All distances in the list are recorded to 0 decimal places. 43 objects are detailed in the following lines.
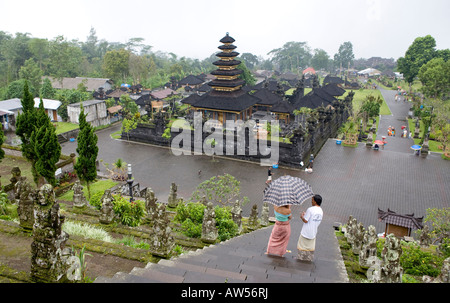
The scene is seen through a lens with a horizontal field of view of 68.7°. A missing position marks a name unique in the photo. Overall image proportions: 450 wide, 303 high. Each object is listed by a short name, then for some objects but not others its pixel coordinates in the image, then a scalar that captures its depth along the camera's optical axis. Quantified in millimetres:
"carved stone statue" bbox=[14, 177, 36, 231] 8039
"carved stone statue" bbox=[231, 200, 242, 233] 12345
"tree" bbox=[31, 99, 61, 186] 15242
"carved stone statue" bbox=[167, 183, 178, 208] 15977
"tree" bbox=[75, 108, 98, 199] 16219
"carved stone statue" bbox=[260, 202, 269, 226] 14716
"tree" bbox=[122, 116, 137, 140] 29078
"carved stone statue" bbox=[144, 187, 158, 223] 13320
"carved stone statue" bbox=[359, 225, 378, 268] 7876
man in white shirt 7254
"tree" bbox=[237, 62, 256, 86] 52969
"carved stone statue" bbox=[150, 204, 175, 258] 7945
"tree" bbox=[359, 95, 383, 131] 34459
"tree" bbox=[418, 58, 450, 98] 40438
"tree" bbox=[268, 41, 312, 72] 112925
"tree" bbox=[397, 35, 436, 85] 52844
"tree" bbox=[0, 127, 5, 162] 16922
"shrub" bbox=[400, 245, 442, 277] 9905
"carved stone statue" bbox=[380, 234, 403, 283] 5219
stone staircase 5742
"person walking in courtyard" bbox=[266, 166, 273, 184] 21203
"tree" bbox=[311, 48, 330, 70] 103438
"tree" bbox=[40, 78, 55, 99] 39250
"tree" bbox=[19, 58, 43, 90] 44344
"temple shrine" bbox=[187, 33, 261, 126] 32031
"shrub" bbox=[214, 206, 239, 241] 11141
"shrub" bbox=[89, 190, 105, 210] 13766
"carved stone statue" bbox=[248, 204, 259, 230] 13812
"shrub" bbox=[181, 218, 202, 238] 10625
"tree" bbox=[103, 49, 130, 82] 59125
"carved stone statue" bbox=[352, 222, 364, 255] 9969
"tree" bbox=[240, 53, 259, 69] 114812
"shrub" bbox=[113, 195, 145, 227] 12039
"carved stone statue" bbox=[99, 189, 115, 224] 11047
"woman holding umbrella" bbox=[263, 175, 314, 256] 7422
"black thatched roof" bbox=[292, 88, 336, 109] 36531
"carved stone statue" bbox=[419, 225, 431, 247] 12923
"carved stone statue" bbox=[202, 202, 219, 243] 9867
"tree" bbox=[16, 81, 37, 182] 17625
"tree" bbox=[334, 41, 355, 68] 111438
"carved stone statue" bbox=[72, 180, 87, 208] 13117
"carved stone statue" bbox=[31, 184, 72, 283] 5531
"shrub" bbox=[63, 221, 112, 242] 9414
